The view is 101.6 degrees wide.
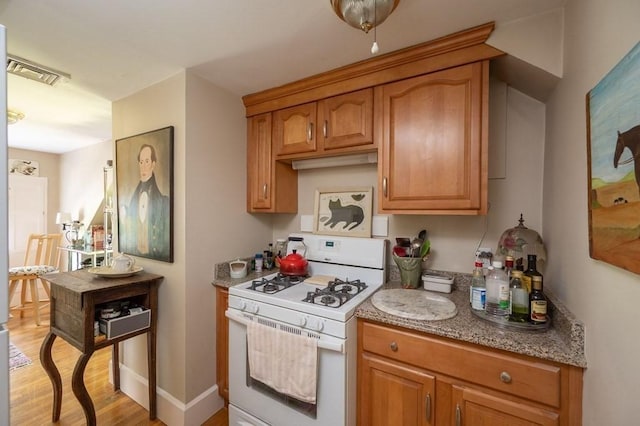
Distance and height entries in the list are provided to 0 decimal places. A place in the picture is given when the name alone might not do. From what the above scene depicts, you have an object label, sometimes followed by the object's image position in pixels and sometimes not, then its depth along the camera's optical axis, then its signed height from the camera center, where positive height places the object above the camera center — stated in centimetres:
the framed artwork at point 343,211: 192 +0
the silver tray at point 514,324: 107 -47
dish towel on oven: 128 -78
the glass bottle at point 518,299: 112 -38
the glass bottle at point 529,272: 112 -26
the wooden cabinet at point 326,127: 162 +57
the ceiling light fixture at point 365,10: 101 +80
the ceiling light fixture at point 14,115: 213 +79
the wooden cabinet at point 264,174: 203 +30
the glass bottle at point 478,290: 125 -37
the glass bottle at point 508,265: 120 -24
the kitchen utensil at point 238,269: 190 -42
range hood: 179 +37
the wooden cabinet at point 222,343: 182 -93
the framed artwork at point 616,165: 63 +13
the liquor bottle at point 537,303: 107 -37
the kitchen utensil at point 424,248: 165 -23
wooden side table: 146 -62
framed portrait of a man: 175 +12
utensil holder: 161 -36
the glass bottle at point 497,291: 117 -36
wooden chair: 313 -76
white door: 388 -2
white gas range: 125 -57
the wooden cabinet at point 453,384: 95 -71
